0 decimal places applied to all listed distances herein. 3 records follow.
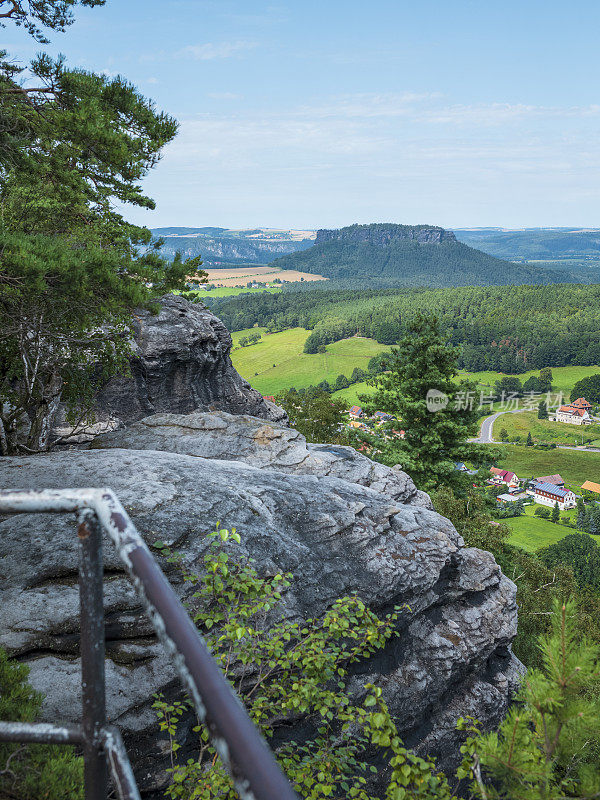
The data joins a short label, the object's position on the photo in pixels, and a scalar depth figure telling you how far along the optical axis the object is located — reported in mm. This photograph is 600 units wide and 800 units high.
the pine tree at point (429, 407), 27484
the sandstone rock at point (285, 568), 5629
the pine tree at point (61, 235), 7879
